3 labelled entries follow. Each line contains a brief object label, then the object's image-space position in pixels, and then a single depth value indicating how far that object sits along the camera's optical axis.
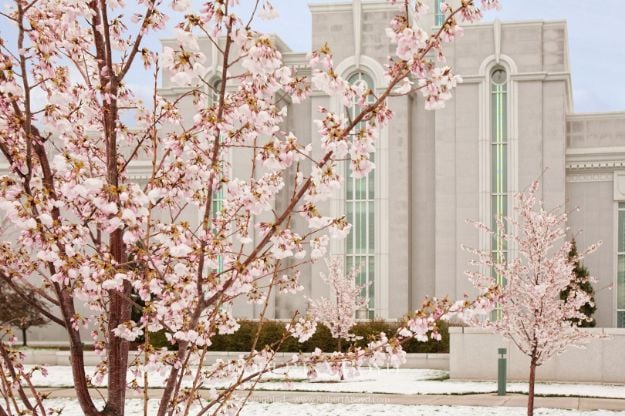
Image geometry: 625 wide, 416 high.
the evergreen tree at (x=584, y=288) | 33.20
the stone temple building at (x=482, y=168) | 37.28
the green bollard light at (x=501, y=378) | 18.56
